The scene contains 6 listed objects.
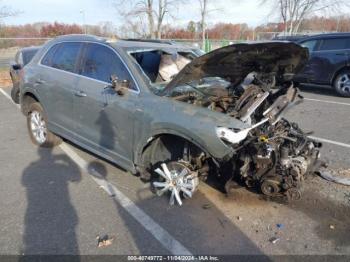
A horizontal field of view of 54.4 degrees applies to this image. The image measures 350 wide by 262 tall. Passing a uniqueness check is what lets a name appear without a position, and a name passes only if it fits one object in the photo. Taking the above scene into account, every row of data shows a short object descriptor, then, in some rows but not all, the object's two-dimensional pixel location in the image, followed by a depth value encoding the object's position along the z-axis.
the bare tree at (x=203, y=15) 24.91
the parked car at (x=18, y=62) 8.35
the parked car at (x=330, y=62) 10.36
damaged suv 3.59
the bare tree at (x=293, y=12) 27.70
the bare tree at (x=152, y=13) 21.72
